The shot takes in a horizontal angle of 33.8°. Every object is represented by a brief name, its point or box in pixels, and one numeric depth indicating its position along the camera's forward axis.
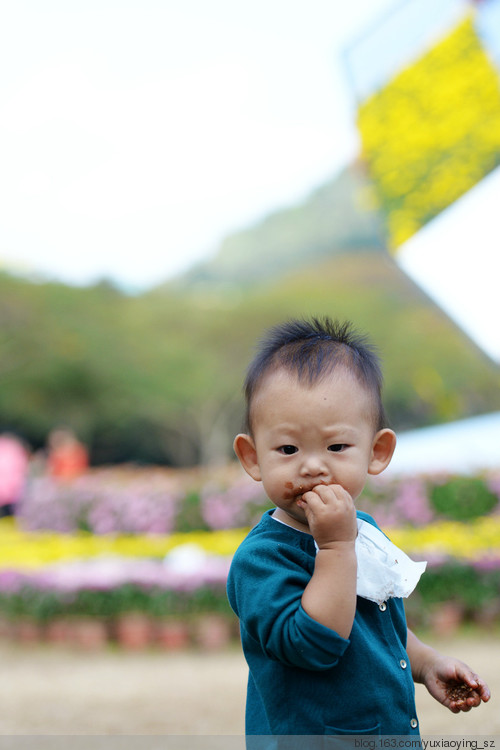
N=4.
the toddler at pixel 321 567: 1.16
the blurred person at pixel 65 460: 11.30
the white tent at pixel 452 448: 6.80
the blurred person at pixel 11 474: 10.86
